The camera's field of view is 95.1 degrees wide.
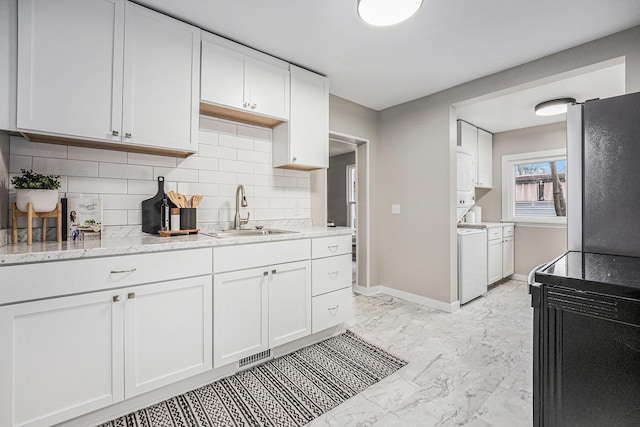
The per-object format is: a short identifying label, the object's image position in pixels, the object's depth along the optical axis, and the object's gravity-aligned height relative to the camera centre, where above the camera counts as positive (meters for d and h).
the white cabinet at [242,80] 2.16 +1.10
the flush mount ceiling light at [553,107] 3.41 +1.32
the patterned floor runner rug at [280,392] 1.61 -1.10
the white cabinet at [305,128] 2.64 +0.83
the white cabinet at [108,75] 1.57 +0.86
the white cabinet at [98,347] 1.32 -0.67
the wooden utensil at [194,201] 2.20 +0.12
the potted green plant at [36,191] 1.60 +0.14
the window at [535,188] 4.40 +0.49
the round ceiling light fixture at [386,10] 1.65 +1.21
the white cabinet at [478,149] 4.13 +1.05
